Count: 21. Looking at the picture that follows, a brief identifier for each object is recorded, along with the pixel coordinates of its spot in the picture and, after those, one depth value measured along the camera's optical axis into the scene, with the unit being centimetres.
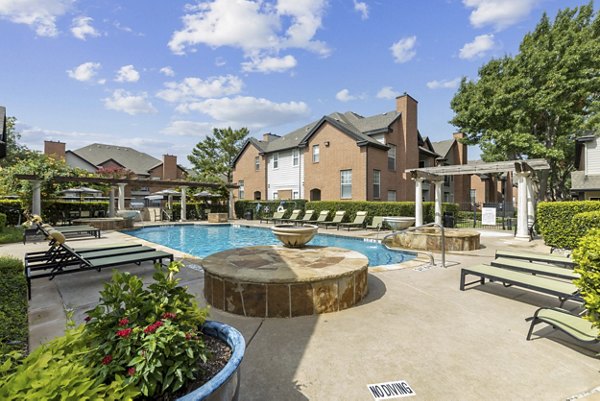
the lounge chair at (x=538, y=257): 570
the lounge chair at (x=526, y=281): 408
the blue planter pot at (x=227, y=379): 160
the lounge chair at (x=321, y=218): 1888
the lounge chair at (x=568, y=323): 288
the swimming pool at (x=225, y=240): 1043
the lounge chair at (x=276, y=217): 2104
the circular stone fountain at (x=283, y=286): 420
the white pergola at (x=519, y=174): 1209
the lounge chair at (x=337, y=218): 1791
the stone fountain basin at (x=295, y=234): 659
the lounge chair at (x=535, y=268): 492
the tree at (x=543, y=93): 1802
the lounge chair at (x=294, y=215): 2045
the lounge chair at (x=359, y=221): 1697
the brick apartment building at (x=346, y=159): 2183
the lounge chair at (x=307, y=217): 1958
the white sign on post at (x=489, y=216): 1616
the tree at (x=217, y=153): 3897
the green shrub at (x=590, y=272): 278
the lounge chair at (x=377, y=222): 1528
